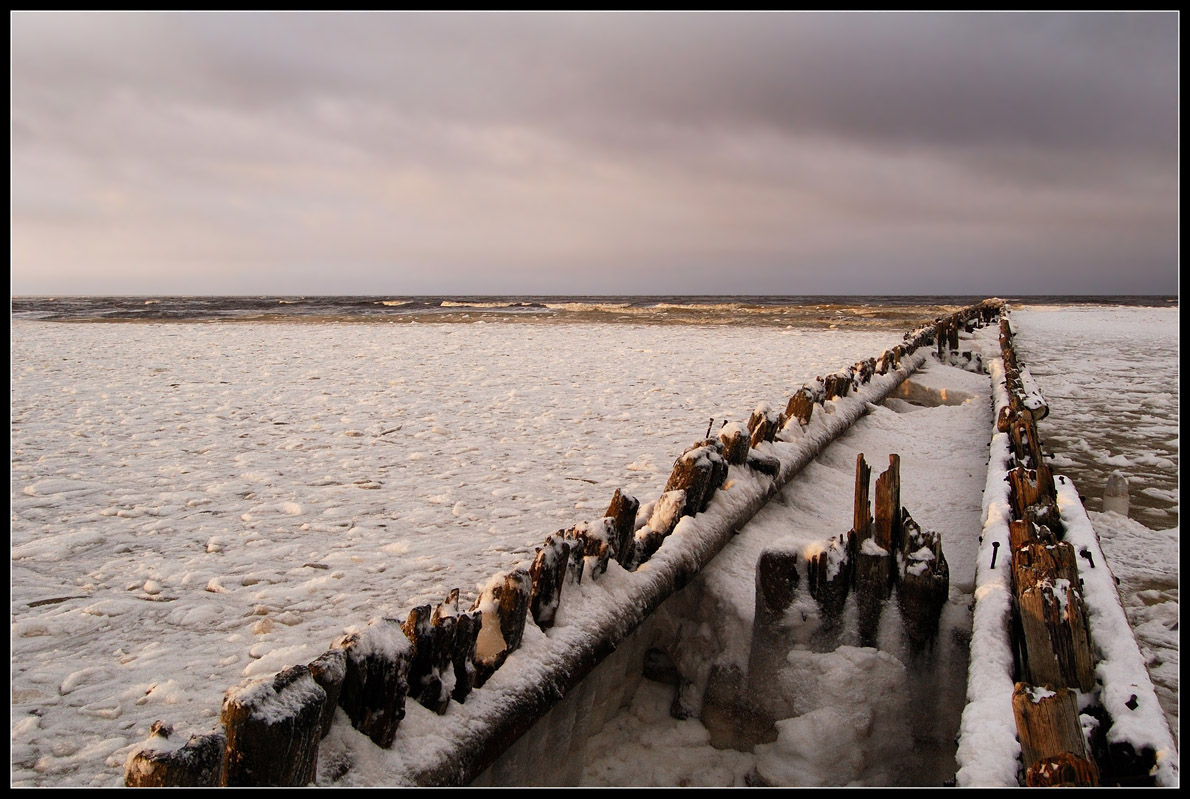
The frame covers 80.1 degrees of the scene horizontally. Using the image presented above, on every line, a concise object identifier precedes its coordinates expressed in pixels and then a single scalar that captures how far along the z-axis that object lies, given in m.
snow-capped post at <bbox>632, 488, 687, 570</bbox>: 2.62
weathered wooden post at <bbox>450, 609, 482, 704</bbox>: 1.74
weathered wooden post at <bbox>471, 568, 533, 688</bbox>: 1.88
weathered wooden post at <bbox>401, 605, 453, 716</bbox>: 1.67
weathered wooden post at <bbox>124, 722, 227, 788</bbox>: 1.21
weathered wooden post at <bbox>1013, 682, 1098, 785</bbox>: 1.50
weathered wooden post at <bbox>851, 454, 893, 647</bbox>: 2.53
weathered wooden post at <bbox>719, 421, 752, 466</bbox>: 3.63
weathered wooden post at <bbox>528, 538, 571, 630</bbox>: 2.07
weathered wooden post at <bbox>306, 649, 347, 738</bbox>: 1.46
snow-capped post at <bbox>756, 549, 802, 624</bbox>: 2.51
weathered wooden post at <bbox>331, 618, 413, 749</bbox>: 1.54
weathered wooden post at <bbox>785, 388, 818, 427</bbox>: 5.11
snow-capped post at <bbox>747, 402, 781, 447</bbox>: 4.14
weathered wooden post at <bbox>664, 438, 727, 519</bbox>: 3.05
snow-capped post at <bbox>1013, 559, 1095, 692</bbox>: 1.83
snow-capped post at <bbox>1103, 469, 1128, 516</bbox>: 4.51
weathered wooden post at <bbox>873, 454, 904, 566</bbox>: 2.53
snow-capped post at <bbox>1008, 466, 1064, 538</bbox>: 2.74
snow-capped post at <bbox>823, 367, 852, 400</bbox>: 6.16
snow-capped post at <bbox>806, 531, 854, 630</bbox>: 2.50
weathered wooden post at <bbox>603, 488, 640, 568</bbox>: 2.48
